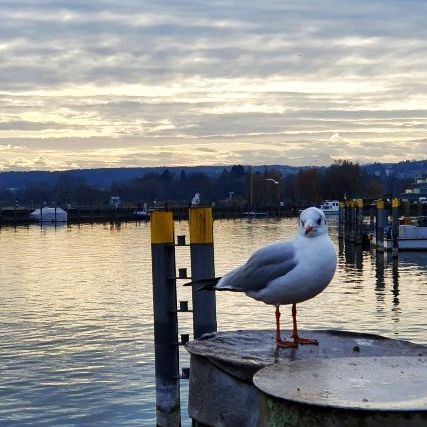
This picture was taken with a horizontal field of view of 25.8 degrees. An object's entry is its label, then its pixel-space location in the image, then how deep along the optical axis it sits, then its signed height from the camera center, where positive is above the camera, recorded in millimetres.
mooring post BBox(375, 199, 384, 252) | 53562 -2164
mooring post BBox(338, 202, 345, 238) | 78875 -2484
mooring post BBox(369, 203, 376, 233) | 65562 -2170
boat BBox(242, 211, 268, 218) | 162250 -3253
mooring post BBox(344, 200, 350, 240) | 70700 -2095
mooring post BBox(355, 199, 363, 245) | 64562 -2155
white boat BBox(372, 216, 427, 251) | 56094 -2902
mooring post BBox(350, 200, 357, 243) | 66812 -2031
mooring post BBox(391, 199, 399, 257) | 51438 -1977
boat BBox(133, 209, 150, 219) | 153950 -2477
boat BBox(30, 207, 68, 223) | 141500 -2098
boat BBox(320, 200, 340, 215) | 151125 -2182
